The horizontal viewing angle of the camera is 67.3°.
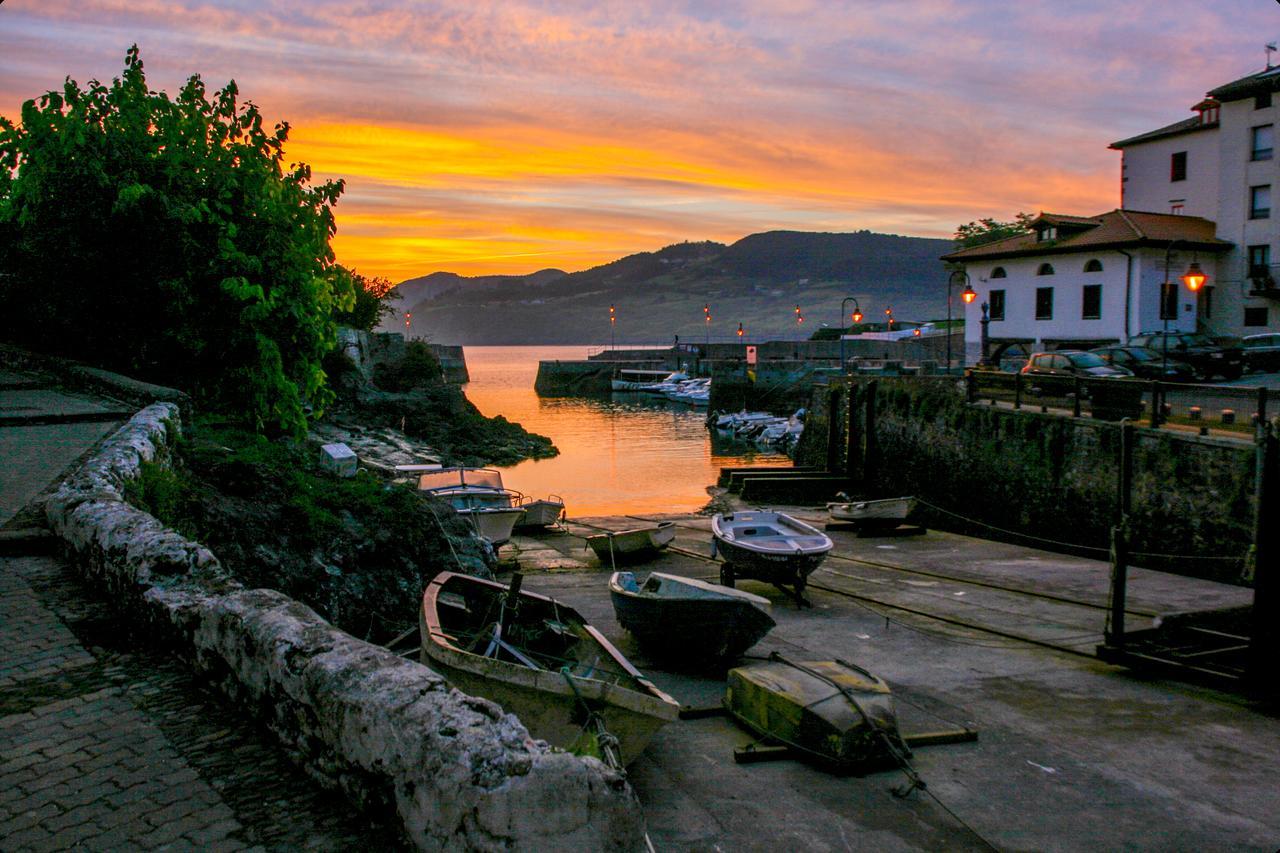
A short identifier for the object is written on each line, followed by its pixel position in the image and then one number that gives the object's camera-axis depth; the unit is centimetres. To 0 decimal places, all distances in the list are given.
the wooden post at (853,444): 3769
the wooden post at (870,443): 3703
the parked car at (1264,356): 3619
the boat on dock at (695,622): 1299
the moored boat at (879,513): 2661
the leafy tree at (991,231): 8266
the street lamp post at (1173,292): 2842
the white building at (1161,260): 4512
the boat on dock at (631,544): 2248
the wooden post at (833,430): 3959
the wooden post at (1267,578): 1248
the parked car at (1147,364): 3366
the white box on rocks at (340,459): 2872
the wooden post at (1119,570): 1412
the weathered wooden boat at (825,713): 1017
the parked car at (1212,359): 3466
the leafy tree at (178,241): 1928
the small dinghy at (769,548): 1786
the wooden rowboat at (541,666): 812
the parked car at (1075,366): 3303
